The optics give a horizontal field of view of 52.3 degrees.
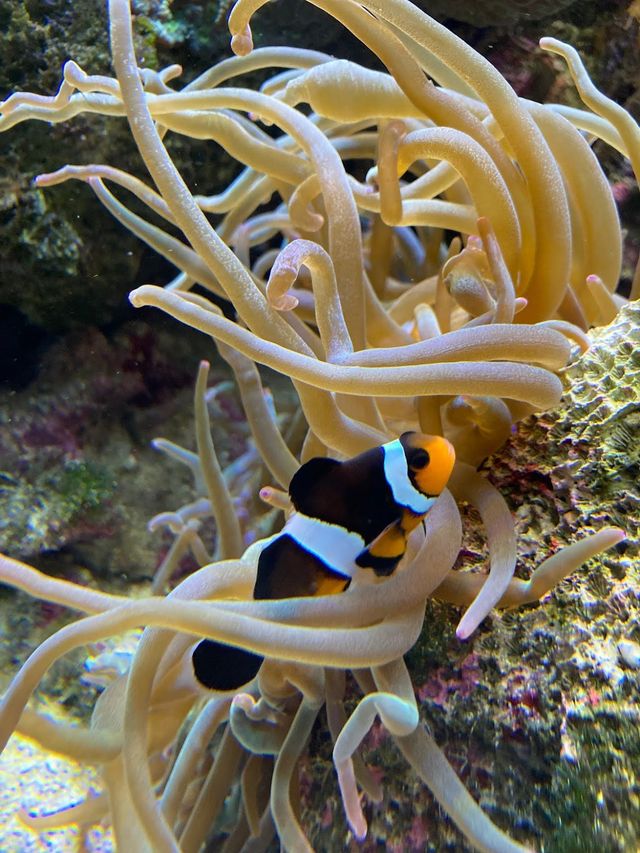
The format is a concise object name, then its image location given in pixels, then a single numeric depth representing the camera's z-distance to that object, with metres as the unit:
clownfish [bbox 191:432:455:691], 0.12
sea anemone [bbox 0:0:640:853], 0.11
